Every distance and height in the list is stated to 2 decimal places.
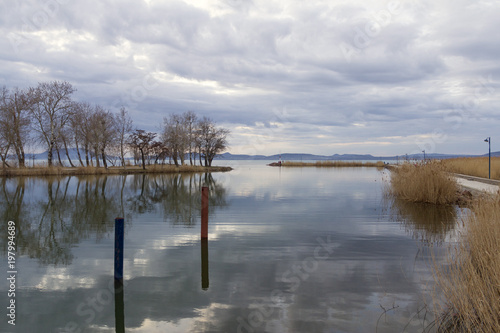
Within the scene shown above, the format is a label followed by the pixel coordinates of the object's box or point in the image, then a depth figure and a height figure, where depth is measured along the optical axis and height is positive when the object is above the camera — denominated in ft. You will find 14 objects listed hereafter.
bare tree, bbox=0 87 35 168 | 131.22 +16.41
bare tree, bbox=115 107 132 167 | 167.63 +15.06
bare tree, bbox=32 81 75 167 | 140.05 +19.55
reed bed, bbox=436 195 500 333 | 13.87 -5.40
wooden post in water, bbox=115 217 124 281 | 21.22 -5.21
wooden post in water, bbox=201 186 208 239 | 32.37 -4.94
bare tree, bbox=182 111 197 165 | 202.20 +18.37
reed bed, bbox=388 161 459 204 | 55.72 -3.92
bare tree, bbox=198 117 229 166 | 211.41 +12.65
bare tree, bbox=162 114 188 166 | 191.01 +12.18
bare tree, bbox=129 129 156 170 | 166.20 +9.76
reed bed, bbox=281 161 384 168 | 249.32 -2.26
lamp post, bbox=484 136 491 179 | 84.22 +4.39
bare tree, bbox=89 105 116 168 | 152.76 +12.76
